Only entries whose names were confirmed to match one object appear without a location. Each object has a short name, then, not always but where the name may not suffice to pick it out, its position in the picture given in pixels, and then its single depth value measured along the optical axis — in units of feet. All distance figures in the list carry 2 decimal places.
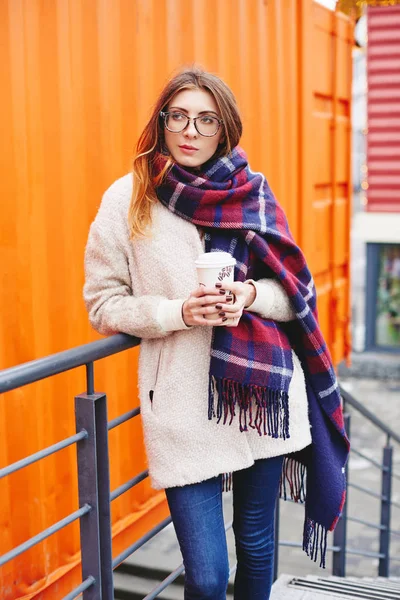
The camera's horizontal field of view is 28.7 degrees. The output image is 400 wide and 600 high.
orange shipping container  8.86
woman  6.79
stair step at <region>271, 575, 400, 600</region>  10.28
